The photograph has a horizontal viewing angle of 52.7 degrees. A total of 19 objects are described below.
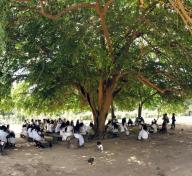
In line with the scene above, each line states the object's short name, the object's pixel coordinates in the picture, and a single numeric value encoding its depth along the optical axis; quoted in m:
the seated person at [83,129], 11.46
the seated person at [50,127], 12.56
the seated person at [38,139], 9.85
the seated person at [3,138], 8.75
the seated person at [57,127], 12.23
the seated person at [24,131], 12.06
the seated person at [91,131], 11.44
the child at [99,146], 9.36
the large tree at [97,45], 9.07
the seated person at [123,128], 12.32
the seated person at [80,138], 9.90
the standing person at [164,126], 12.84
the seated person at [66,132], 10.58
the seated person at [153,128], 12.69
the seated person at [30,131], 10.71
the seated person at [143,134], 10.89
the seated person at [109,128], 12.06
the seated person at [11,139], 9.67
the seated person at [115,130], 11.70
